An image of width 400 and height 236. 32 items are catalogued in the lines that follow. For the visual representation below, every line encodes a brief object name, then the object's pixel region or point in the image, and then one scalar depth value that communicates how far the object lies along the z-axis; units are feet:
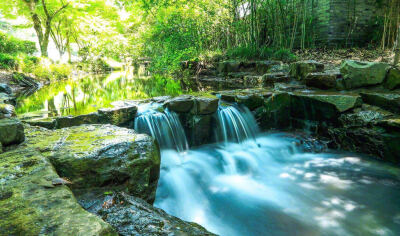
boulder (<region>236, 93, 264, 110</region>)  19.57
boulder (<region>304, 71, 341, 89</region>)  20.16
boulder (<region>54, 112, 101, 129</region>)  13.67
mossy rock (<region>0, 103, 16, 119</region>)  9.90
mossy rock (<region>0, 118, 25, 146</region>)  7.78
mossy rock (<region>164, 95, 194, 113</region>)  17.10
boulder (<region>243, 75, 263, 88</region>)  30.30
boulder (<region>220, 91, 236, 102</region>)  19.90
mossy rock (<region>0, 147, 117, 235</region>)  4.12
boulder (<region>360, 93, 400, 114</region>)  14.93
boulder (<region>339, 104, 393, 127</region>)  14.75
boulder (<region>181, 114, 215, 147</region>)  17.24
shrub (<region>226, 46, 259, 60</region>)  38.78
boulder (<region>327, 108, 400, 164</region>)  13.74
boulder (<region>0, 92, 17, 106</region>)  19.58
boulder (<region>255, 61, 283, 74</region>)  32.51
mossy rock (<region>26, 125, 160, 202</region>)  7.42
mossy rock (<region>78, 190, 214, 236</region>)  5.53
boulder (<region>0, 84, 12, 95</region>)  28.08
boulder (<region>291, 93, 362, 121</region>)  16.35
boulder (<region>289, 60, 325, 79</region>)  24.06
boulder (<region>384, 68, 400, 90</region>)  16.92
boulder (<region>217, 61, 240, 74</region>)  38.29
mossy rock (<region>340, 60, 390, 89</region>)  17.87
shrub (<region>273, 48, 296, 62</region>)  34.28
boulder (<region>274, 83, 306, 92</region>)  21.94
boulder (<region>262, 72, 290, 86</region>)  25.46
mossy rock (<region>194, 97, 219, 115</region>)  17.16
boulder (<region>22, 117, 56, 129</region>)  12.91
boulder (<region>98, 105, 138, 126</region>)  14.98
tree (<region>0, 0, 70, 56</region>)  52.70
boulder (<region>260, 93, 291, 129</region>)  19.67
